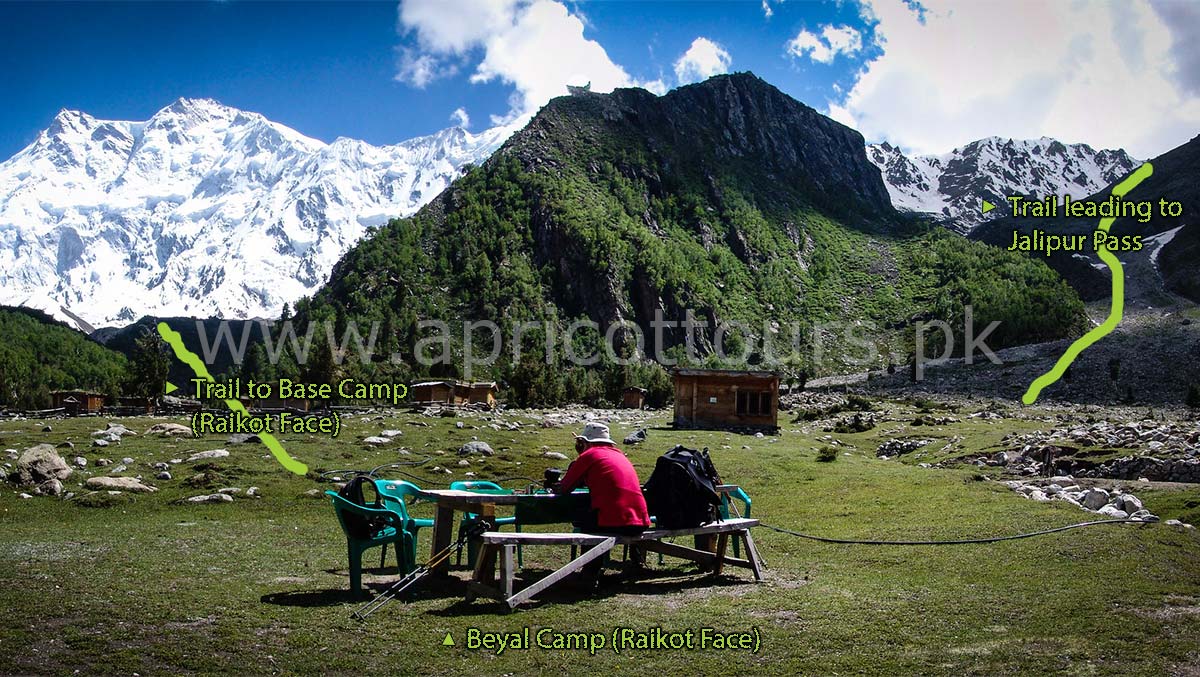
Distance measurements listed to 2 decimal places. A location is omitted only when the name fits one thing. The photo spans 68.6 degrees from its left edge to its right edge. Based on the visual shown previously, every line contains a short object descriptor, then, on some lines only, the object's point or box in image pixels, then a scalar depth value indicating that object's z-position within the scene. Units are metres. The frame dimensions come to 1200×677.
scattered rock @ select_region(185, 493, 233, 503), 17.82
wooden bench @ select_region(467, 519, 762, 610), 9.20
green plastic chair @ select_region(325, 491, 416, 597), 9.77
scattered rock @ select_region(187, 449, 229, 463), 22.77
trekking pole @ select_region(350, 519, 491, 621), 9.09
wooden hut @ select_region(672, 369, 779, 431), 46.97
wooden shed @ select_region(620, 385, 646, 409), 76.31
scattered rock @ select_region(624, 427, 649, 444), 32.56
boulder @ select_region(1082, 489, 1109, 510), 14.93
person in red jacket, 10.05
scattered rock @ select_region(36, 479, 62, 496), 17.58
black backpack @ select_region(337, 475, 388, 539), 9.92
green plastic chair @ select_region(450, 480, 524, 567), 11.38
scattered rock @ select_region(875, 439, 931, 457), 34.78
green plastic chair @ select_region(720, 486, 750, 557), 11.90
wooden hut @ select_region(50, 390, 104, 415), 59.44
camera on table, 10.89
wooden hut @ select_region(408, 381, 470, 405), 62.09
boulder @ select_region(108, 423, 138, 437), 28.78
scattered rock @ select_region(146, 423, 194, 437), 29.38
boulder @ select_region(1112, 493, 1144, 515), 13.83
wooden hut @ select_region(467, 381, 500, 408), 65.12
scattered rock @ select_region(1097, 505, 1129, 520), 13.41
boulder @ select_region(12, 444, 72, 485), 18.25
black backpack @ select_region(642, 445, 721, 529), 10.56
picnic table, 10.27
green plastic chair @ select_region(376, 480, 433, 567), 10.62
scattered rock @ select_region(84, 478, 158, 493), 18.20
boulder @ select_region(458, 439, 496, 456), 25.50
